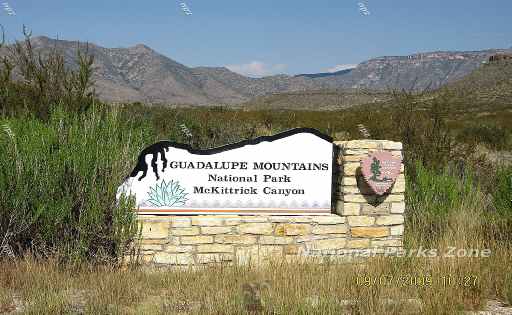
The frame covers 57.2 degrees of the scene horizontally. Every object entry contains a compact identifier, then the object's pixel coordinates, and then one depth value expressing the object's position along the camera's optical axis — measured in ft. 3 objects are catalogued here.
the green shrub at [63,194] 17.40
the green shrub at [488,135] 66.54
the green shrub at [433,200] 21.68
